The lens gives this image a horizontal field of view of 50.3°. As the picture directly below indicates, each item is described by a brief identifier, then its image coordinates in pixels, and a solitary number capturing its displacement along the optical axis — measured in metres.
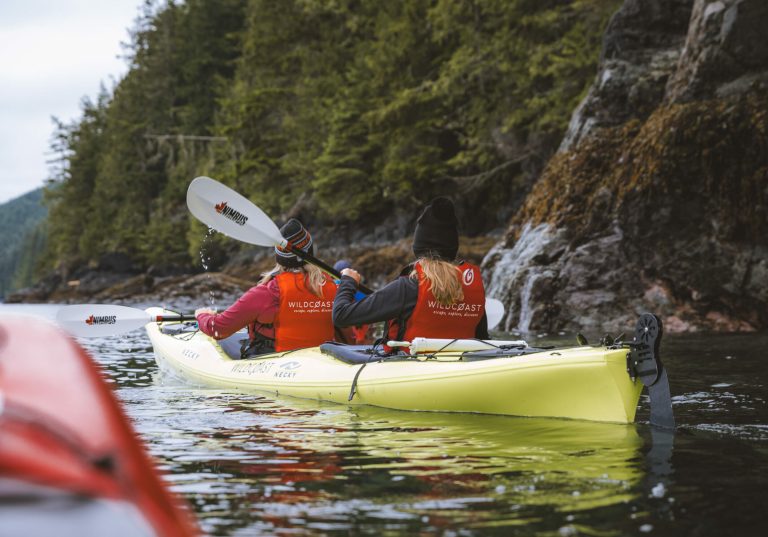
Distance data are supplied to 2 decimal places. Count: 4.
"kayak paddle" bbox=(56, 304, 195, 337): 7.46
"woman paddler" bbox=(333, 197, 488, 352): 5.00
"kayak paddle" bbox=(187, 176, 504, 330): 6.66
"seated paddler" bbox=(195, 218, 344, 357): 5.85
